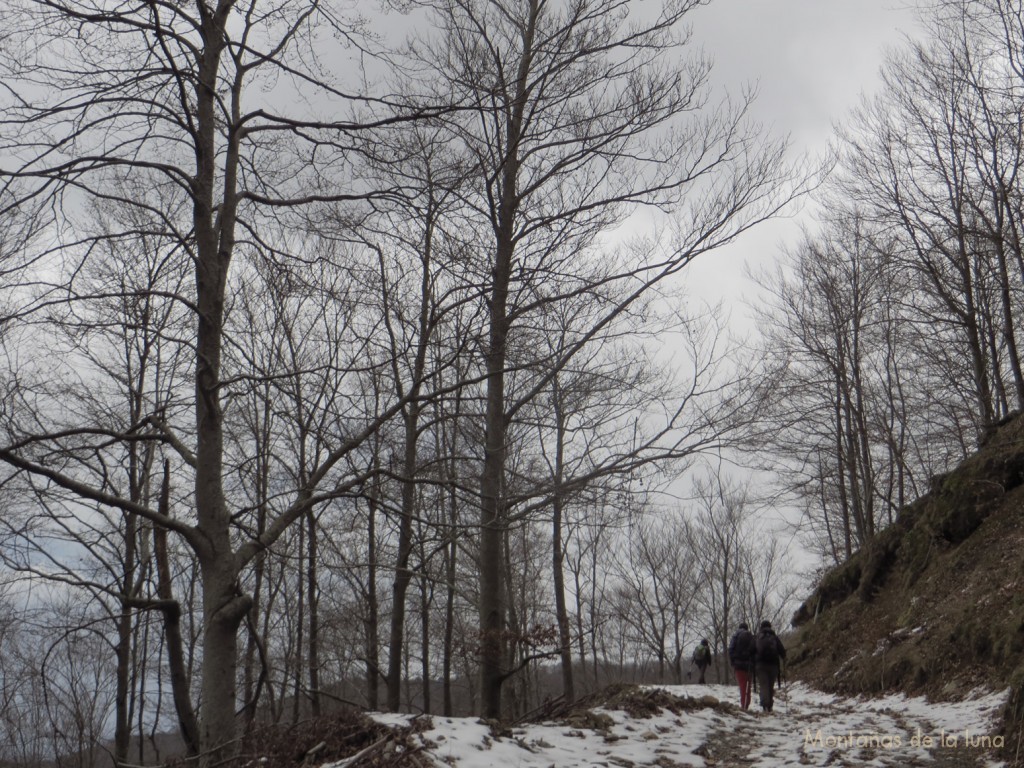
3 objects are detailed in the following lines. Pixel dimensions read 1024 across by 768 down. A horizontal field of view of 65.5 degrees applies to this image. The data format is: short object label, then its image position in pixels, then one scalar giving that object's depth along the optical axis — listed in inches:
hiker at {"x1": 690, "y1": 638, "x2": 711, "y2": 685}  839.5
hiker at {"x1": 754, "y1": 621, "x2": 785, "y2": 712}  481.1
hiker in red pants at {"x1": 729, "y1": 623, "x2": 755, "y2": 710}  509.4
